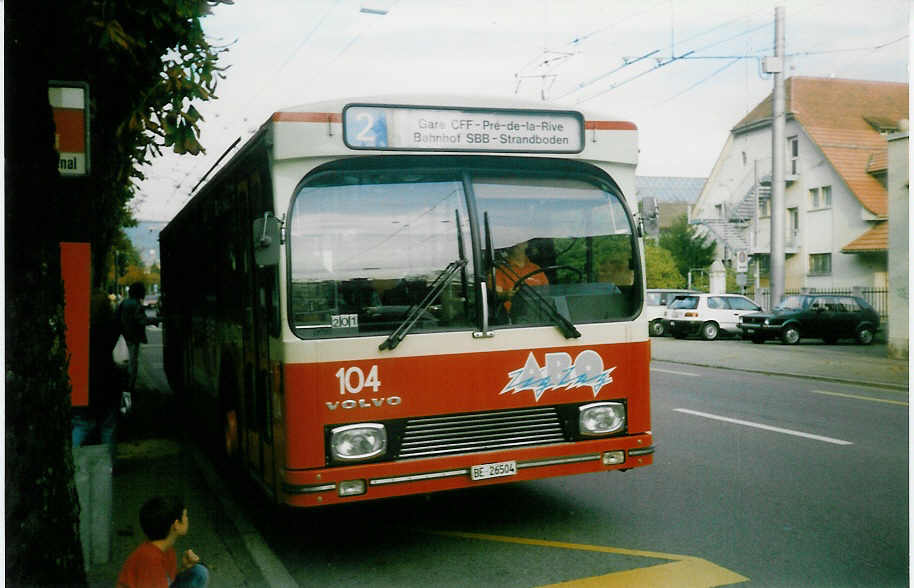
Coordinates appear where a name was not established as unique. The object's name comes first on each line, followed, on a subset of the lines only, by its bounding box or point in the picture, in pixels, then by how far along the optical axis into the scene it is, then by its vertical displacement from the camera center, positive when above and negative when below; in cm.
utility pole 2256 +333
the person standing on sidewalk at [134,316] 1153 -32
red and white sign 544 +106
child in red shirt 382 -118
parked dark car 2619 -120
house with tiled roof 2936 +388
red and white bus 503 -6
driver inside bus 532 +10
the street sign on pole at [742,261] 2908 +71
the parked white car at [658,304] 3119 -75
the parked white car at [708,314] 2905 -105
